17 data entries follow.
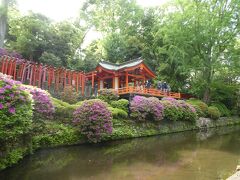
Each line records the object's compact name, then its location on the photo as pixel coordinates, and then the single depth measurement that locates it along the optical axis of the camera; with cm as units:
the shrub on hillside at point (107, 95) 1594
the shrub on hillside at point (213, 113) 2064
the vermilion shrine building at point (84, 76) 1390
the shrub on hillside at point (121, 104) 1439
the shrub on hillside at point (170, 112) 1587
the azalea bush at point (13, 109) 612
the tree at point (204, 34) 2231
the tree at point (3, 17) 1922
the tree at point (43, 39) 1983
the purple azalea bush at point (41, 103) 925
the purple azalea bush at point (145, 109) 1411
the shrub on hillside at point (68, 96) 1410
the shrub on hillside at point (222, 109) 2356
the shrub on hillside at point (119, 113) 1305
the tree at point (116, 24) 2833
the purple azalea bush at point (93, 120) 1027
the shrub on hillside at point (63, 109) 1088
